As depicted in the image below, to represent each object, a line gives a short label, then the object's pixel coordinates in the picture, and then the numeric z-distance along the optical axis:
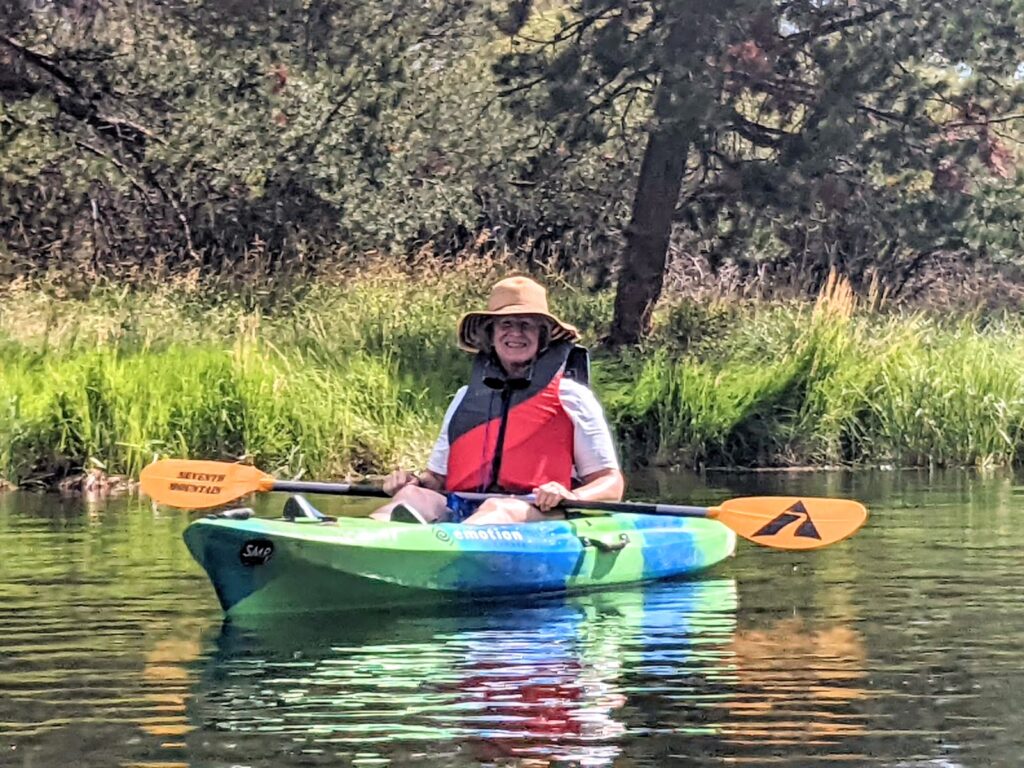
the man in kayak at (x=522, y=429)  8.92
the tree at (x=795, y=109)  18.25
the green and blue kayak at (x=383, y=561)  7.76
